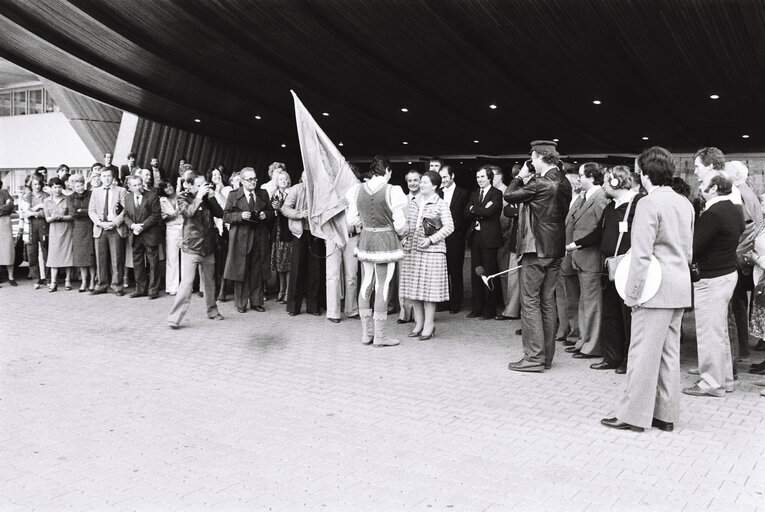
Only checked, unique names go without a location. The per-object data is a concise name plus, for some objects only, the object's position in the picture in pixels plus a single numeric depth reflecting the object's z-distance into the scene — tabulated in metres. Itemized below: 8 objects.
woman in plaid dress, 7.38
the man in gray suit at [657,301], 4.30
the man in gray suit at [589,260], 6.52
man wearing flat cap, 5.95
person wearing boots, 6.96
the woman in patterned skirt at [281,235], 9.52
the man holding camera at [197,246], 7.84
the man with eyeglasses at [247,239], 9.02
